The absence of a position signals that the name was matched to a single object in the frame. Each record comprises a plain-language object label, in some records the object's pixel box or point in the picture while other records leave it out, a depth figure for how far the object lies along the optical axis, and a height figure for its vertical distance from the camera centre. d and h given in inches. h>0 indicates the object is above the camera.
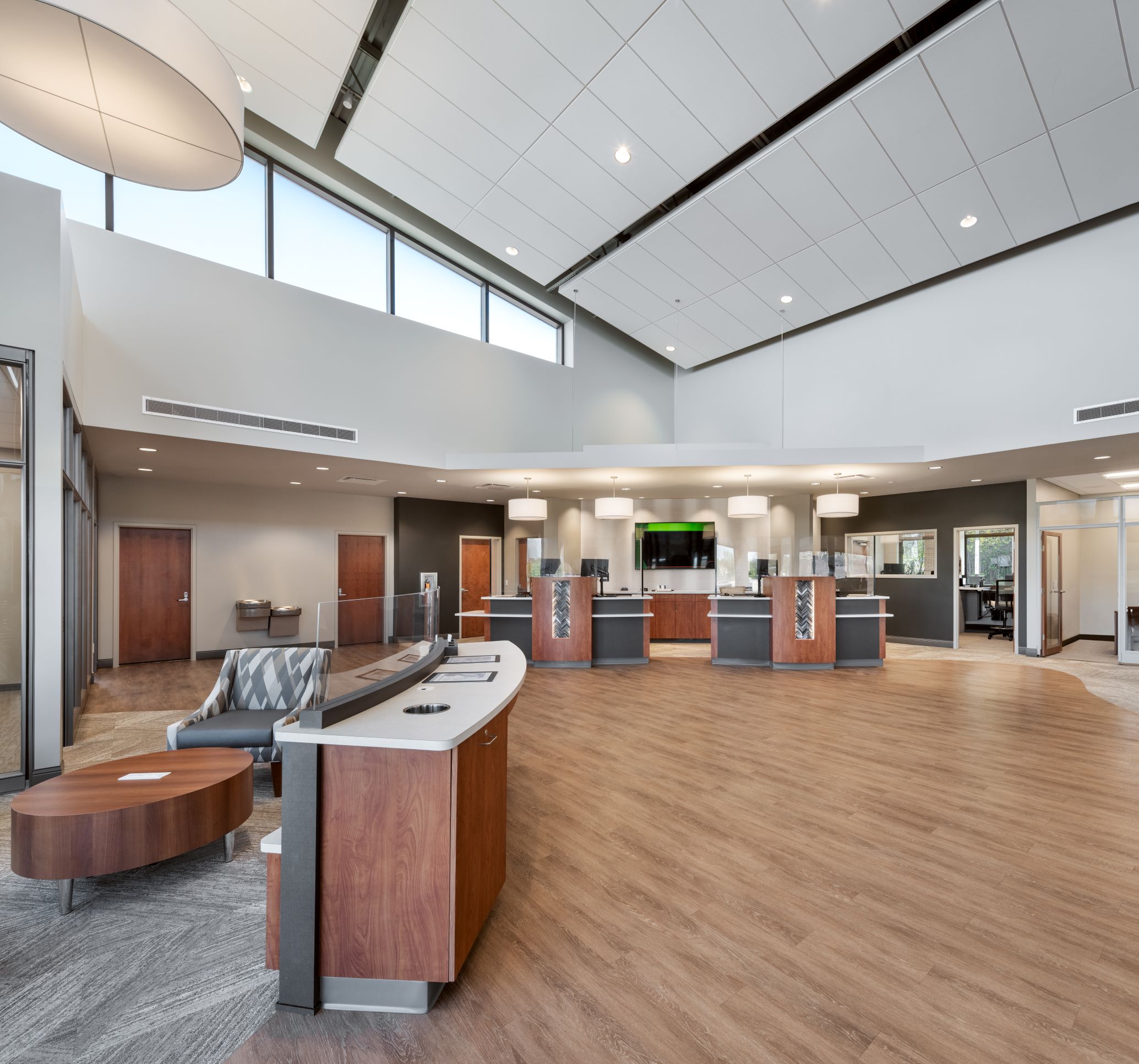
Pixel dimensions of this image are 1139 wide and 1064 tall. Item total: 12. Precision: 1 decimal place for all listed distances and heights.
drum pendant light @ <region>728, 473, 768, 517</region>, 342.0 +20.4
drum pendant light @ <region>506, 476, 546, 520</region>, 351.3 +19.3
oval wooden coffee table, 94.9 -47.1
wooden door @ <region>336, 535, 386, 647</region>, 428.8 -18.7
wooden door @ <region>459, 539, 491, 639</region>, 486.6 -31.6
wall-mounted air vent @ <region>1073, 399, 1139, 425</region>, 255.3 +57.7
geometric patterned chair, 142.8 -44.4
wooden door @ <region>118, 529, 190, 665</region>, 346.6 -31.8
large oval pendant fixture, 76.9 +66.6
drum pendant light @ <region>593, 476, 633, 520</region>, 348.2 +19.8
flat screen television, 456.1 -3.3
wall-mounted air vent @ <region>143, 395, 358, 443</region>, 249.8 +56.9
